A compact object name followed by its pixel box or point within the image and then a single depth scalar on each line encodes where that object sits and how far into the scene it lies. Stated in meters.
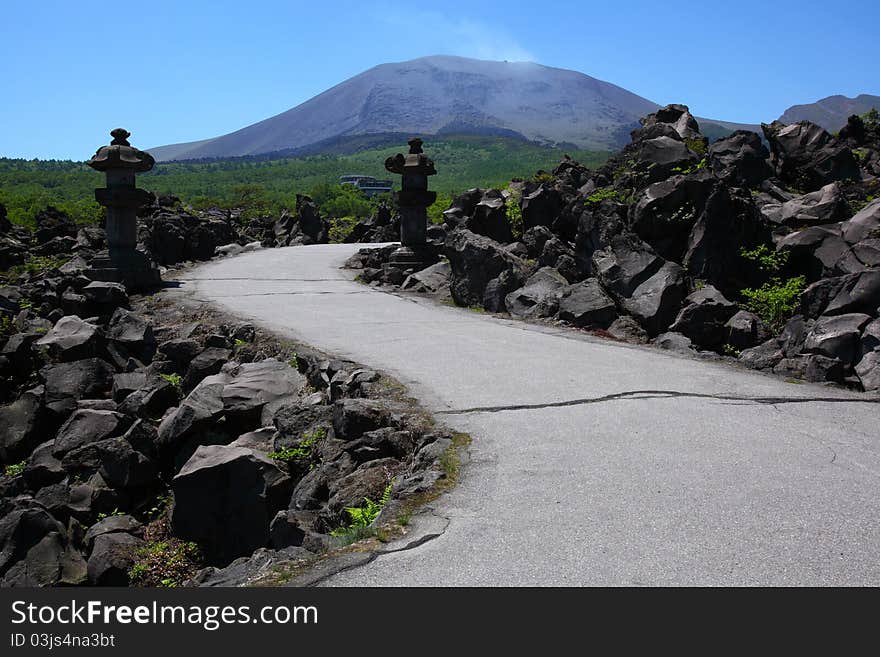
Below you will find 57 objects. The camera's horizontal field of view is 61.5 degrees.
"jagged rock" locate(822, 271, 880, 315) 8.09
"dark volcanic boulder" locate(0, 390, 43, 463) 8.97
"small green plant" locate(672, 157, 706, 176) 12.95
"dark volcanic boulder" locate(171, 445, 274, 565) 5.64
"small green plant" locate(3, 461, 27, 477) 8.35
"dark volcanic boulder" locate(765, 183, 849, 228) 11.28
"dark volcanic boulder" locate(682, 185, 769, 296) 11.00
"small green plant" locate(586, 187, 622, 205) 14.02
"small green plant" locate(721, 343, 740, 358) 9.13
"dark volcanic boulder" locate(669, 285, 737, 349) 9.55
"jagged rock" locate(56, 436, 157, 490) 7.16
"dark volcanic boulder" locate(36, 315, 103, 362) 10.62
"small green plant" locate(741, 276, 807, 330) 9.60
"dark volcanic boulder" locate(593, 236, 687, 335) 10.10
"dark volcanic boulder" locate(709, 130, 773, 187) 13.88
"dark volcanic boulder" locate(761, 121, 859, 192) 14.77
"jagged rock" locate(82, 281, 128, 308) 13.38
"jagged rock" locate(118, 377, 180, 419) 8.78
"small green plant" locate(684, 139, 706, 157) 15.13
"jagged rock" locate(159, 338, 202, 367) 10.35
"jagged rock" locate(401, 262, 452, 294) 15.23
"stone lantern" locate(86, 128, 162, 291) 14.88
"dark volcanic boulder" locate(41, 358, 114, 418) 9.48
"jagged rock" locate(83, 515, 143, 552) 6.28
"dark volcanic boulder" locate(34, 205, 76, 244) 24.33
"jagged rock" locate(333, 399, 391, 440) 6.11
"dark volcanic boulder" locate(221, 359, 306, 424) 7.59
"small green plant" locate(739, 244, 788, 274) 10.72
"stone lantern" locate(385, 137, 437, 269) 17.31
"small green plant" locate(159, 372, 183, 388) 9.87
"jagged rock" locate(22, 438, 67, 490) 7.65
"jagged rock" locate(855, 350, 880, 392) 7.03
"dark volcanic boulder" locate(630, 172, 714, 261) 11.87
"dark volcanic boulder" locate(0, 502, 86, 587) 5.75
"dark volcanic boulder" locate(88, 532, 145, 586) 5.79
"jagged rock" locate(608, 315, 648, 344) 10.00
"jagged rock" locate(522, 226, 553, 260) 14.29
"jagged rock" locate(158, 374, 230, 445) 7.28
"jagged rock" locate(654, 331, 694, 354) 9.20
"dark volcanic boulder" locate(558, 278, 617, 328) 10.65
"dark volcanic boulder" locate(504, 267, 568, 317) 11.73
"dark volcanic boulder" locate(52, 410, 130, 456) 7.95
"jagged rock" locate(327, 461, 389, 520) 5.15
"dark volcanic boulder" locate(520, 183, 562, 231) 15.58
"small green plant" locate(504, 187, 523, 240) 16.25
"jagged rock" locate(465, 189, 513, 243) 16.17
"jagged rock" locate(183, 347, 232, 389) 9.45
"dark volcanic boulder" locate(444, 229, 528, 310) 12.88
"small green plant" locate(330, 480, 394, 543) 4.45
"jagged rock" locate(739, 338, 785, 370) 8.25
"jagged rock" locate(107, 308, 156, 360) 11.18
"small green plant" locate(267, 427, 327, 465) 6.43
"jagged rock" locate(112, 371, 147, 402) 9.47
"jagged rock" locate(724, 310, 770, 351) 9.14
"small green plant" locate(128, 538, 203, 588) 5.60
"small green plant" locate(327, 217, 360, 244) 30.00
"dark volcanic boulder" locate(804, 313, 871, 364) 7.56
